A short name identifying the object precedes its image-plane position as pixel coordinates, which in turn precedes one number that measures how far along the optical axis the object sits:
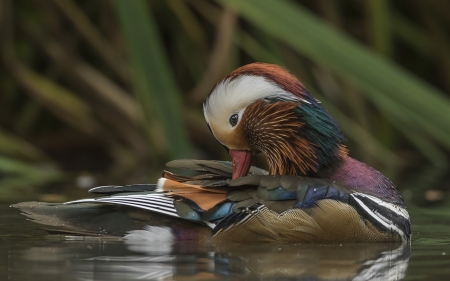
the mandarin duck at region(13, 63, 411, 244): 9.06
